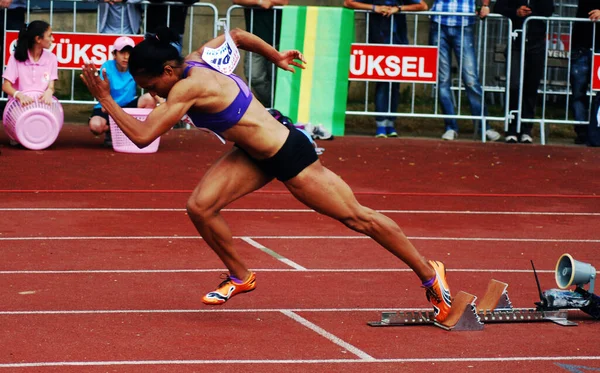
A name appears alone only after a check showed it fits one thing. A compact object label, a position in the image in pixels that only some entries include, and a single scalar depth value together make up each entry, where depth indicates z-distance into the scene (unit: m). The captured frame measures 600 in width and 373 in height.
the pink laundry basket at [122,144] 13.69
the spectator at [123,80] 13.55
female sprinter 6.36
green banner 15.32
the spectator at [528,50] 15.49
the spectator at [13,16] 14.98
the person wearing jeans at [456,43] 15.44
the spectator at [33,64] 13.46
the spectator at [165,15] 15.41
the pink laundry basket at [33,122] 13.38
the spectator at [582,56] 15.38
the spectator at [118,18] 15.27
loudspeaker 6.89
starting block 6.78
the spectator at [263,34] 15.43
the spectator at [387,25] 15.30
